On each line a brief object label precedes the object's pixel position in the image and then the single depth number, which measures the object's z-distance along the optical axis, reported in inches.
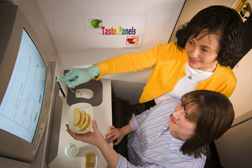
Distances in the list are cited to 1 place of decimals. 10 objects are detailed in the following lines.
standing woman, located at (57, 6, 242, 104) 27.4
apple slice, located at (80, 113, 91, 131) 32.3
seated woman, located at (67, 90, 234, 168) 29.0
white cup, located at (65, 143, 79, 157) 34.7
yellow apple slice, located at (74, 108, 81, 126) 32.0
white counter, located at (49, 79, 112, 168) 34.0
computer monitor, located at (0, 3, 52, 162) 15.5
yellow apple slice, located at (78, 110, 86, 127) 32.3
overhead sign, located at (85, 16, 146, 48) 33.6
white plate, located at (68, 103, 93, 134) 33.3
